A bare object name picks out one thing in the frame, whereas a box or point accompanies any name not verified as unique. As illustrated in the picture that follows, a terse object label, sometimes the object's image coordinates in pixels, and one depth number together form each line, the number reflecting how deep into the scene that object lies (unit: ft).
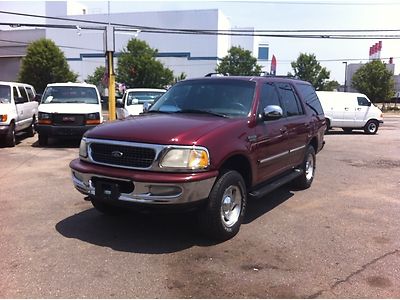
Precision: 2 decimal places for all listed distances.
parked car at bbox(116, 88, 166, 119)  48.62
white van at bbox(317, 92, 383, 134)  67.00
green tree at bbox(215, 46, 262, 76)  188.44
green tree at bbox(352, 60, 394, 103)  151.74
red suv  15.49
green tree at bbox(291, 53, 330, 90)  186.29
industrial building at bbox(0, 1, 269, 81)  235.20
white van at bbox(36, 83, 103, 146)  42.39
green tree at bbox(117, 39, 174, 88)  149.48
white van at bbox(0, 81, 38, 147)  42.16
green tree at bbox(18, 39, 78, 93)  141.28
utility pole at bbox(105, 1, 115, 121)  72.64
